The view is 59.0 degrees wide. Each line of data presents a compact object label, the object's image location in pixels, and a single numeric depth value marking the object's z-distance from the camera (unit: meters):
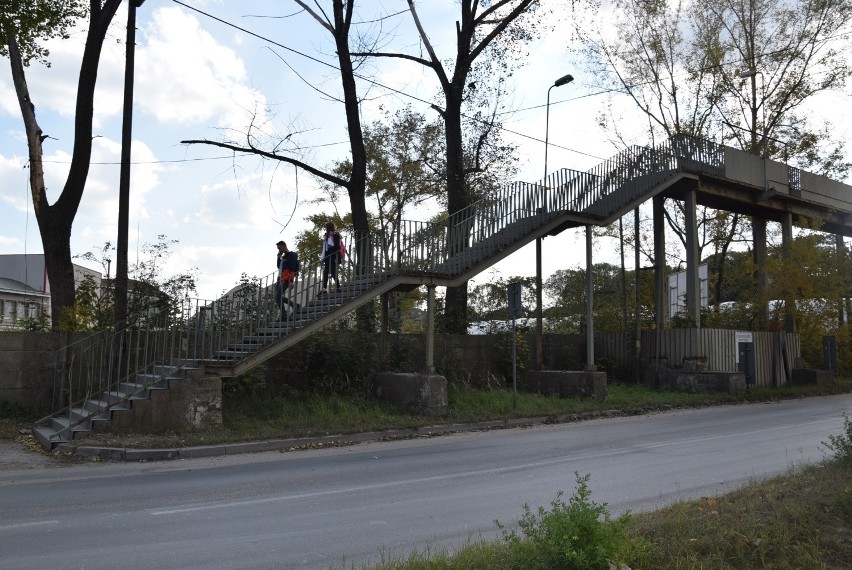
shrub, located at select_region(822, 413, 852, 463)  8.15
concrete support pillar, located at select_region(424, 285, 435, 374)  18.19
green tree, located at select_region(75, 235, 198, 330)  16.70
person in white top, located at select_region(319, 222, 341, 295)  17.19
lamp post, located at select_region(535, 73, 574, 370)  21.81
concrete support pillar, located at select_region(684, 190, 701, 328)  26.59
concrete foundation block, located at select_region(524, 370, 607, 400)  21.06
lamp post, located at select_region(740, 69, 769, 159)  35.78
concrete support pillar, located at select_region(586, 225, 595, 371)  21.61
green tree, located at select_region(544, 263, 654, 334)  31.95
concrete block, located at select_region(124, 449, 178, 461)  12.21
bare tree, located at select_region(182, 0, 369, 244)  21.83
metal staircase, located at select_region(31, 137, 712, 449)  15.04
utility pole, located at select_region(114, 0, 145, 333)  16.12
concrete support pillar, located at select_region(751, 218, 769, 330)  29.58
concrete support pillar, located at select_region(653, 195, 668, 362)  26.45
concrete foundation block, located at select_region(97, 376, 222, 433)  13.70
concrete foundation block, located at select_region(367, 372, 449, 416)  17.41
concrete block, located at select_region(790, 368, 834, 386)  29.14
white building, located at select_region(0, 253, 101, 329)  55.05
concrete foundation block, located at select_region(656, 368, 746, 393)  24.53
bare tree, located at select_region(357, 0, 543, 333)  24.59
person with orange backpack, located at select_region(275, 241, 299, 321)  16.31
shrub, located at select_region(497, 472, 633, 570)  4.75
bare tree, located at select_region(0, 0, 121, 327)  17.88
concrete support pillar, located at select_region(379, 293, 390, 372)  19.02
